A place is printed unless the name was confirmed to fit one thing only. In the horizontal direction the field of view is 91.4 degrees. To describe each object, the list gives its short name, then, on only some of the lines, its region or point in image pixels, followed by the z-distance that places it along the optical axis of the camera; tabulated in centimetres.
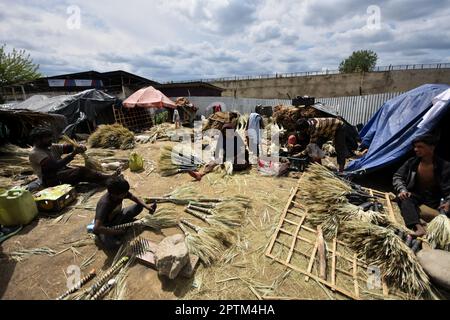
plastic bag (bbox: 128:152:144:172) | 528
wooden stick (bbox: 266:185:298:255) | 262
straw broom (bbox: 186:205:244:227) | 303
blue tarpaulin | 367
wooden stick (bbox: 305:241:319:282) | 228
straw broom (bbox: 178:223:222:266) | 243
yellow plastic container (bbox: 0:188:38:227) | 290
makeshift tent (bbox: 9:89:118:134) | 883
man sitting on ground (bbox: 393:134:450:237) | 276
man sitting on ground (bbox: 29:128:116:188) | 361
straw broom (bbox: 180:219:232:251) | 267
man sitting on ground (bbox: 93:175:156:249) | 236
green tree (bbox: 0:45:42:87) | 1266
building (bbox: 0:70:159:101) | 1633
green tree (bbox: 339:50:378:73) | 3209
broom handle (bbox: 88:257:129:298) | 205
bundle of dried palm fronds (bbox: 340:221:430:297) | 203
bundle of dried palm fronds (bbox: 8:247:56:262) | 253
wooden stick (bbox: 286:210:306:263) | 245
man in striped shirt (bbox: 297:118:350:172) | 471
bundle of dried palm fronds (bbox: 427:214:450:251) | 230
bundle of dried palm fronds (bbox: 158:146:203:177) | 502
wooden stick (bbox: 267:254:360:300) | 203
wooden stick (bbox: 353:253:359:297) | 208
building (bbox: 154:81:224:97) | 1638
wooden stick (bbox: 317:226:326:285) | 224
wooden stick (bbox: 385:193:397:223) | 297
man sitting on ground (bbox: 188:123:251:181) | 512
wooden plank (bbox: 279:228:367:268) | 236
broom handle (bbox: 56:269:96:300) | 205
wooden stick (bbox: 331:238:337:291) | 216
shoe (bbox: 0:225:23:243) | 283
